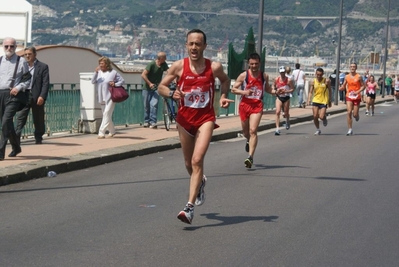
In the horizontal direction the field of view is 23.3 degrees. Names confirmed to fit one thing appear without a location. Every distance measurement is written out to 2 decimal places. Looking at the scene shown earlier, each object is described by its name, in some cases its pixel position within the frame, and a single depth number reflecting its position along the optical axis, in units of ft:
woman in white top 59.82
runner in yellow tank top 76.38
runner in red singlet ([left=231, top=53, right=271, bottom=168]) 49.74
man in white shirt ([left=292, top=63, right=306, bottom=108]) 120.19
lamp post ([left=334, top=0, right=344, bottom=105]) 148.83
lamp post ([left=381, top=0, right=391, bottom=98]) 200.97
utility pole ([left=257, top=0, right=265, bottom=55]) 88.79
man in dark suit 52.54
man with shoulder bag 44.60
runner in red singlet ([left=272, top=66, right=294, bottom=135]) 73.53
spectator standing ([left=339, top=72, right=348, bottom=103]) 163.94
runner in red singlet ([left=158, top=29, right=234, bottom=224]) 31.12
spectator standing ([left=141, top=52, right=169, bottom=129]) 70.08
